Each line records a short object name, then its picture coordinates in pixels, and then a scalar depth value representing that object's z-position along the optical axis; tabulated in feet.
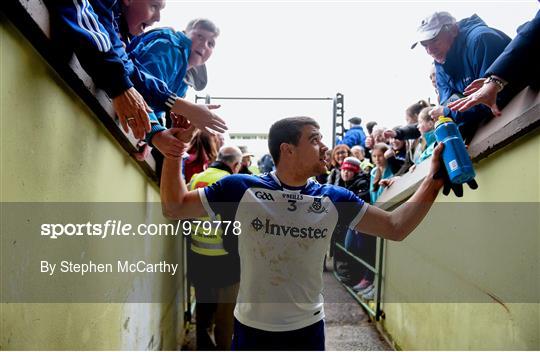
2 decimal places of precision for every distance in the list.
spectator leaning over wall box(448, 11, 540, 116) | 5.40
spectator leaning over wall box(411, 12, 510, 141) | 7.04
